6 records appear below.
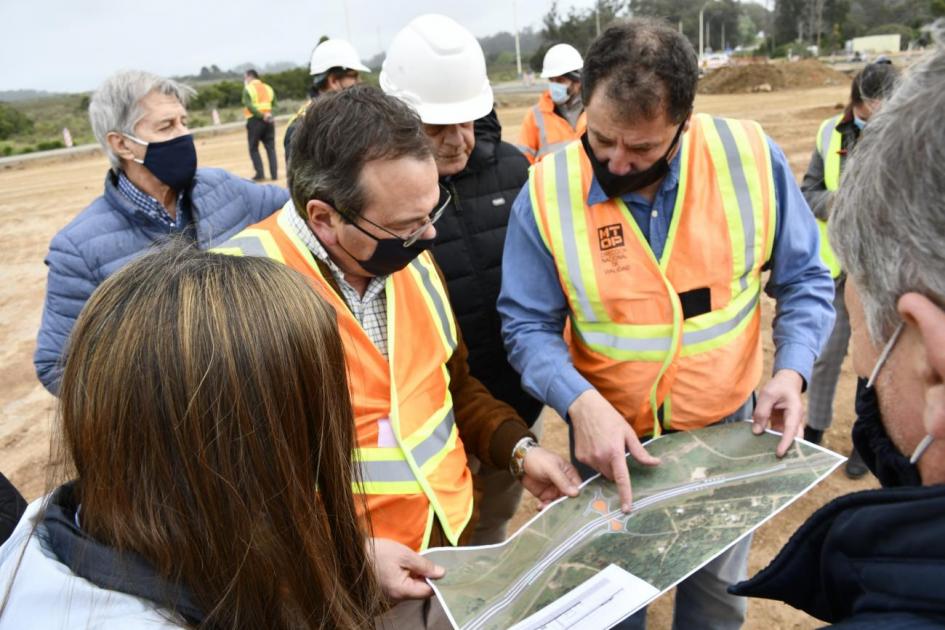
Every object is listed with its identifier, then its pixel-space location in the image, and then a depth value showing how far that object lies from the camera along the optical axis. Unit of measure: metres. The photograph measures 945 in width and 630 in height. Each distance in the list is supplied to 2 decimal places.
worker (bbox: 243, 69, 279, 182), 13.10
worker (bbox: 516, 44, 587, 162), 5.78
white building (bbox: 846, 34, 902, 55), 46.93
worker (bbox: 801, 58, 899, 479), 3.70
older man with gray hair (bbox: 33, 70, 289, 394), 2.61
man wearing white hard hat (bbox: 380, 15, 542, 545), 2.73
